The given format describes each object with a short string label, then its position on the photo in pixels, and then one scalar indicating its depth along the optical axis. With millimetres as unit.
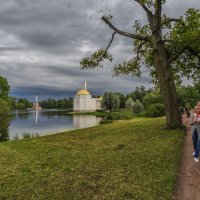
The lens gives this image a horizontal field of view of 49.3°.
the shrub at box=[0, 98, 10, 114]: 54229
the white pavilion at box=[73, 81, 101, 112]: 117701
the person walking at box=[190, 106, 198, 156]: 8324
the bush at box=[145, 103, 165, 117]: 40506
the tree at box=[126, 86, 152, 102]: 98578
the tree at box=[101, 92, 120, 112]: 78719
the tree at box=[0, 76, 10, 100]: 59245
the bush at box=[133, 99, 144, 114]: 59205
